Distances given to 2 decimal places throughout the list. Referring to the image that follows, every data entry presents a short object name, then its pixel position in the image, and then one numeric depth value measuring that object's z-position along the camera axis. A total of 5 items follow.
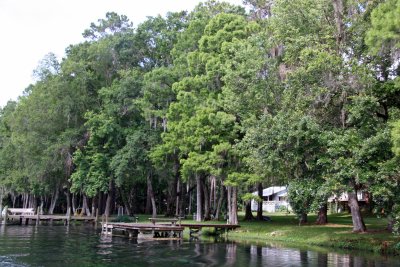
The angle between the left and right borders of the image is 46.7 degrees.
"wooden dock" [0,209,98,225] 46.06
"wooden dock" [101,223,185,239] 30.36
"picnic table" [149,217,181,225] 32.06
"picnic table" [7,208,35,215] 47.37
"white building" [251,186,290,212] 75.75
